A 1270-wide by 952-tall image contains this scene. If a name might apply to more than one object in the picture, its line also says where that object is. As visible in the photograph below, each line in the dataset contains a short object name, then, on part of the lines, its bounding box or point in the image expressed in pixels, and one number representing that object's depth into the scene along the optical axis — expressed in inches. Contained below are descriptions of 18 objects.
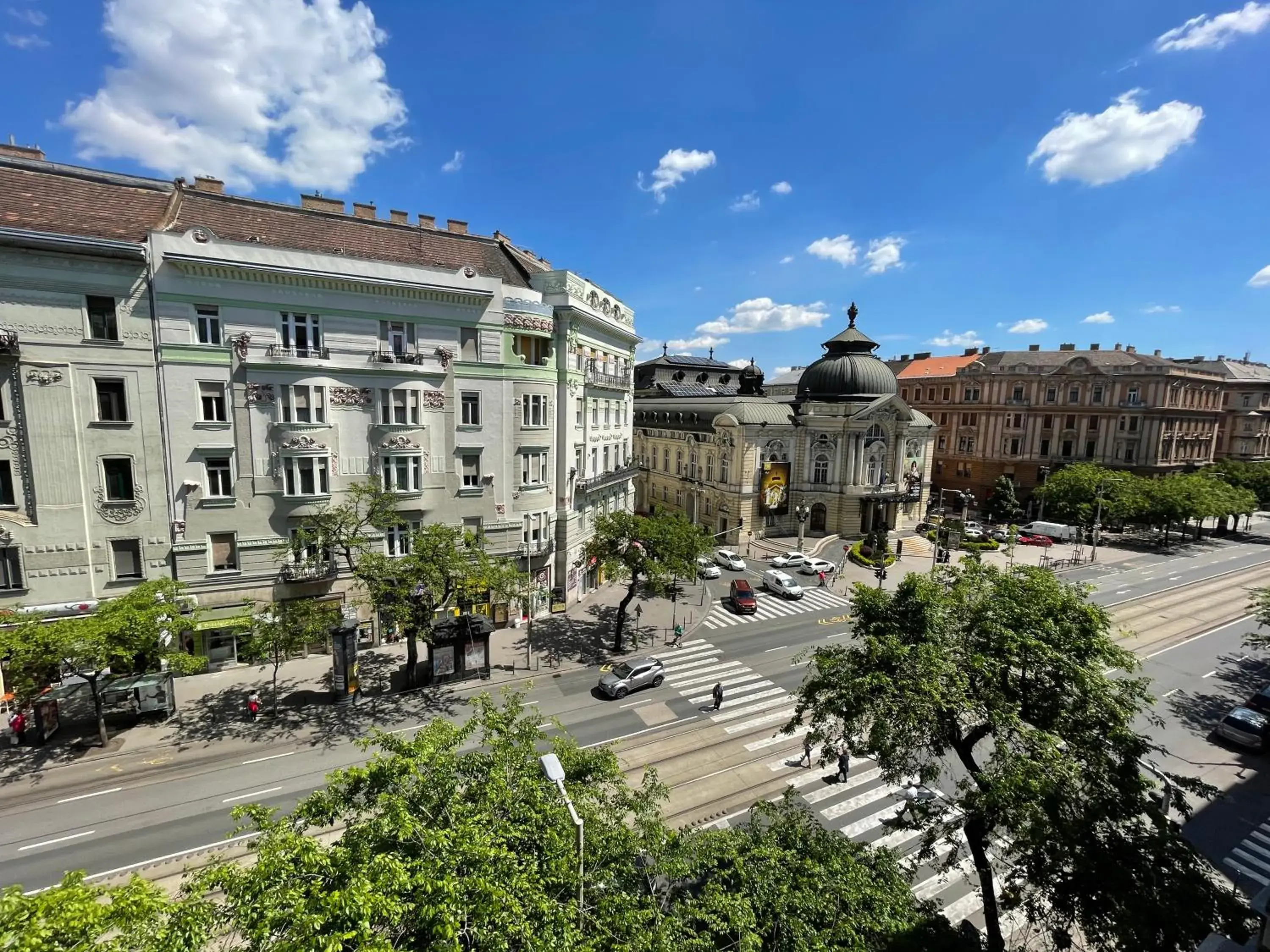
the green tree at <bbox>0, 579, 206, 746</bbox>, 735.7
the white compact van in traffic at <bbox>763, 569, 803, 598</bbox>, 1638.9
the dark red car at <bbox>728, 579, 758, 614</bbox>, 1510.8
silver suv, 1025.5
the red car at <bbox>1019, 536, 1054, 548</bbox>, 2298.2
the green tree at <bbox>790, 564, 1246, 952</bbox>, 363.3
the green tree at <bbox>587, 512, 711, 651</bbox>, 1159.6
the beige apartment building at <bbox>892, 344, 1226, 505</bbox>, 2736.2
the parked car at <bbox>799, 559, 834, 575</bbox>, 1895.9
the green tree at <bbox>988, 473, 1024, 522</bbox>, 2637.8
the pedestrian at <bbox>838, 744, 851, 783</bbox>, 783.7
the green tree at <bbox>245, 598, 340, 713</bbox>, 890.1
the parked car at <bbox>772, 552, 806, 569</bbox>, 1955.0
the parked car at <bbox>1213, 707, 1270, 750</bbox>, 885.8
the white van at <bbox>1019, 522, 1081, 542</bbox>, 2367.1
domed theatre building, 2287.2
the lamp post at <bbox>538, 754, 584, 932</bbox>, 398.6
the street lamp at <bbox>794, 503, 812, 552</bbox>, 2325.3
